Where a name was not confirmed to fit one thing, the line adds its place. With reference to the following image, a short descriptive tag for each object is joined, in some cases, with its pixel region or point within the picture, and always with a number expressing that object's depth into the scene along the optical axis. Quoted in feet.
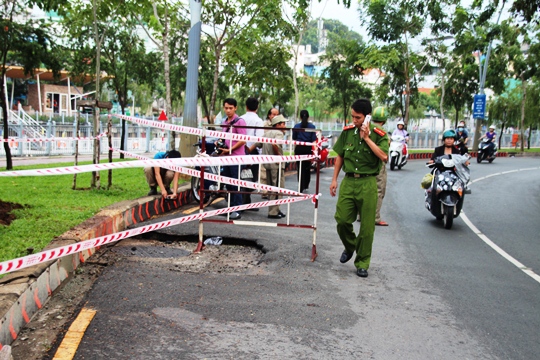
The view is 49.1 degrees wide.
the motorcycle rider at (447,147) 32.96
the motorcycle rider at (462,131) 73.37
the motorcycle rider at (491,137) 88.99
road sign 106.52
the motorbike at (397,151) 68.18
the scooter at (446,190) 32.19
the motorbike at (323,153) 54.09
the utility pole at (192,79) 38.96
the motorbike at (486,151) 89.92
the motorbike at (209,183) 32.86
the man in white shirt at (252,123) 31.42
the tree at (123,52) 74.90
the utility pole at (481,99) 103.10
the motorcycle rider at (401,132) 67.41
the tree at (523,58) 97.04
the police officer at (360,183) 20.66
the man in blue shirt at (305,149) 42.24
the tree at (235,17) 52.34
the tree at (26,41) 43.68
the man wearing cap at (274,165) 33.17
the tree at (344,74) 91.55
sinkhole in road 20.49
